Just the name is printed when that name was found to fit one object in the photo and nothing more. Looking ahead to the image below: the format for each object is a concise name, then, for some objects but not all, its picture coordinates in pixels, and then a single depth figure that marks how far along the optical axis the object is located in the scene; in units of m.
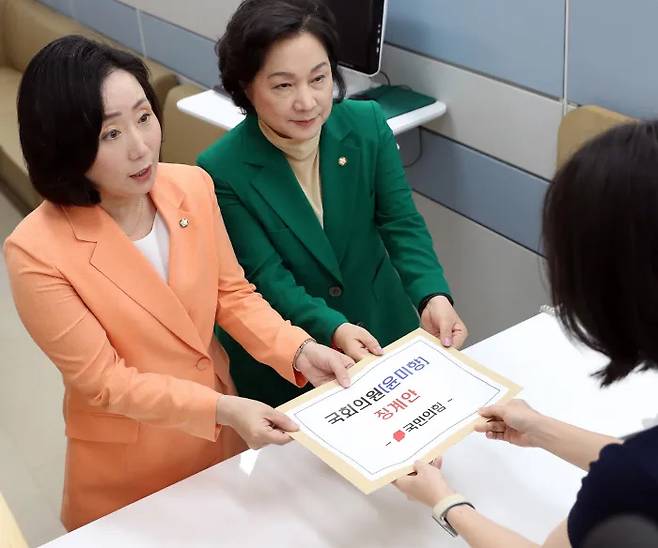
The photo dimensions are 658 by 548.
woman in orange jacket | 1.41
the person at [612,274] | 0.89
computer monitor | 2.65
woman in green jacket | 1.68
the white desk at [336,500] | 1.37
